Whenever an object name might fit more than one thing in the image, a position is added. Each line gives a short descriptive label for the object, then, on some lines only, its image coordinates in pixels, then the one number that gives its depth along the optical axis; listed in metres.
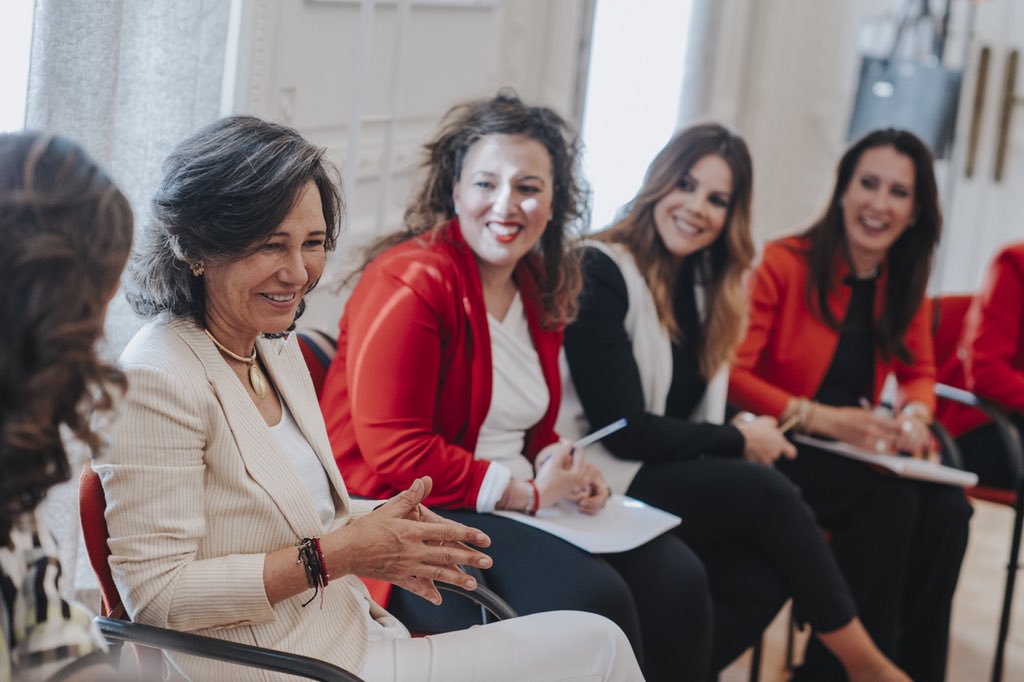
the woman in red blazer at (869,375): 2.87
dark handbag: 4.88
